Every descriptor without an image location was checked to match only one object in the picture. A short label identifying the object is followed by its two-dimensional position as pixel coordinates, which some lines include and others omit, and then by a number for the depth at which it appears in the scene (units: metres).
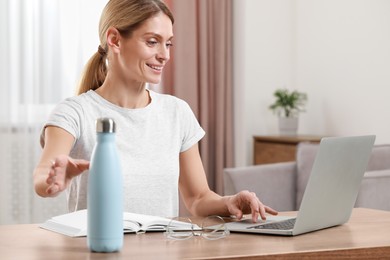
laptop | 2.22
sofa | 4.79
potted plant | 6.23
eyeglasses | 2.23
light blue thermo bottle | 1.97
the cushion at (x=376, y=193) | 4.18
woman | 2.76
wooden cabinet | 5.88
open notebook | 2.27
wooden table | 2.02
